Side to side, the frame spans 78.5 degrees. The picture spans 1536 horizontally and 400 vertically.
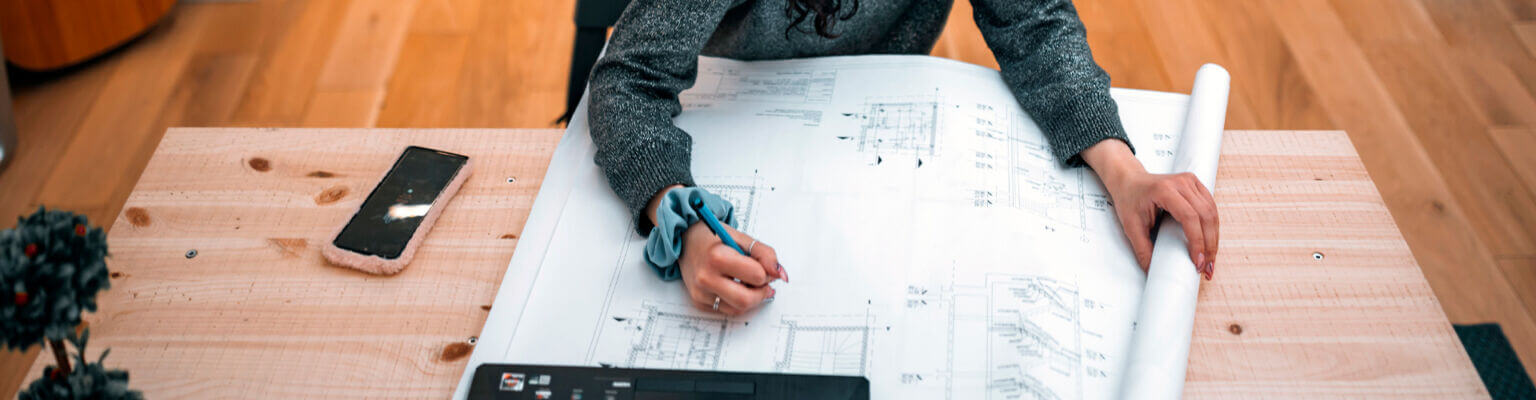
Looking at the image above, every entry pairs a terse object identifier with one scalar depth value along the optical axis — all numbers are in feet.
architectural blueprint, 2.14
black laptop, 2.04
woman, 2.32
